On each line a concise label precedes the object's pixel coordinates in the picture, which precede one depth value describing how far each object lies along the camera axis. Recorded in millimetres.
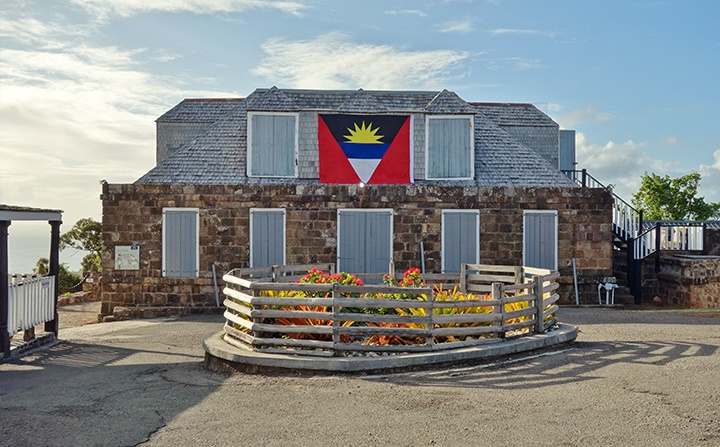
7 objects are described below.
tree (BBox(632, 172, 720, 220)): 41938
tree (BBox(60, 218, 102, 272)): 35500
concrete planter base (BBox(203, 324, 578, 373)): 9758
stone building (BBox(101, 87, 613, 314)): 19562
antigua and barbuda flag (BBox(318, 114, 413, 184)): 22875
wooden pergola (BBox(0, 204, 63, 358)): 11898
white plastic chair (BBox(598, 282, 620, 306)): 20422
